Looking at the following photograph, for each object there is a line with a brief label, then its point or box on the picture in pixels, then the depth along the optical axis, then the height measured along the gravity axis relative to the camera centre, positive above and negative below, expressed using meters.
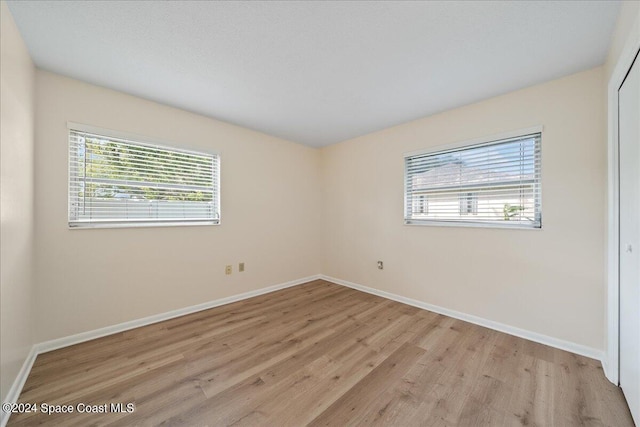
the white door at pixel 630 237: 1.35 -0.14
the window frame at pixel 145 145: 2.19 +0.42
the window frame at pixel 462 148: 2.28 +0.47
